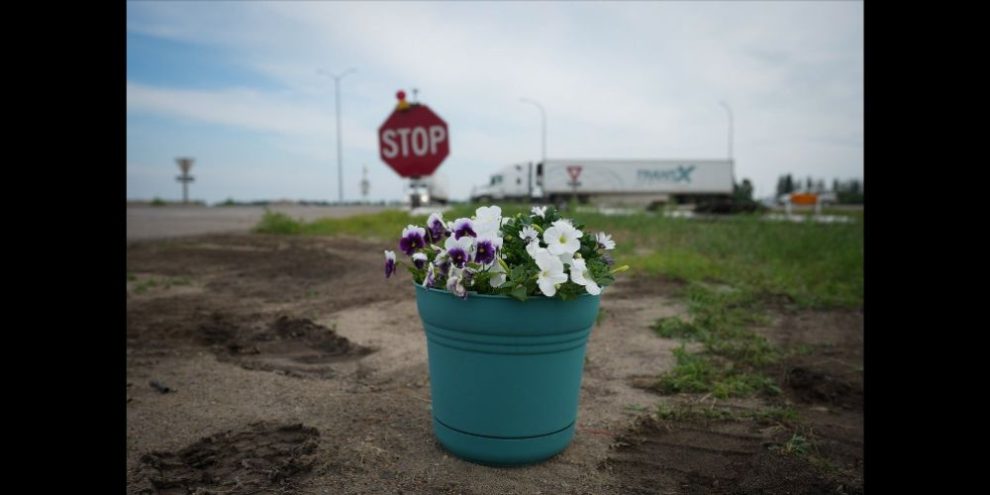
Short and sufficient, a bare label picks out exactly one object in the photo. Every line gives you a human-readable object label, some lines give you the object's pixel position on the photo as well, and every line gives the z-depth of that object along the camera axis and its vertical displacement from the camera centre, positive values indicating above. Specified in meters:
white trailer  34.19 +3.15
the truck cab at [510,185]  35.12 +2.98
